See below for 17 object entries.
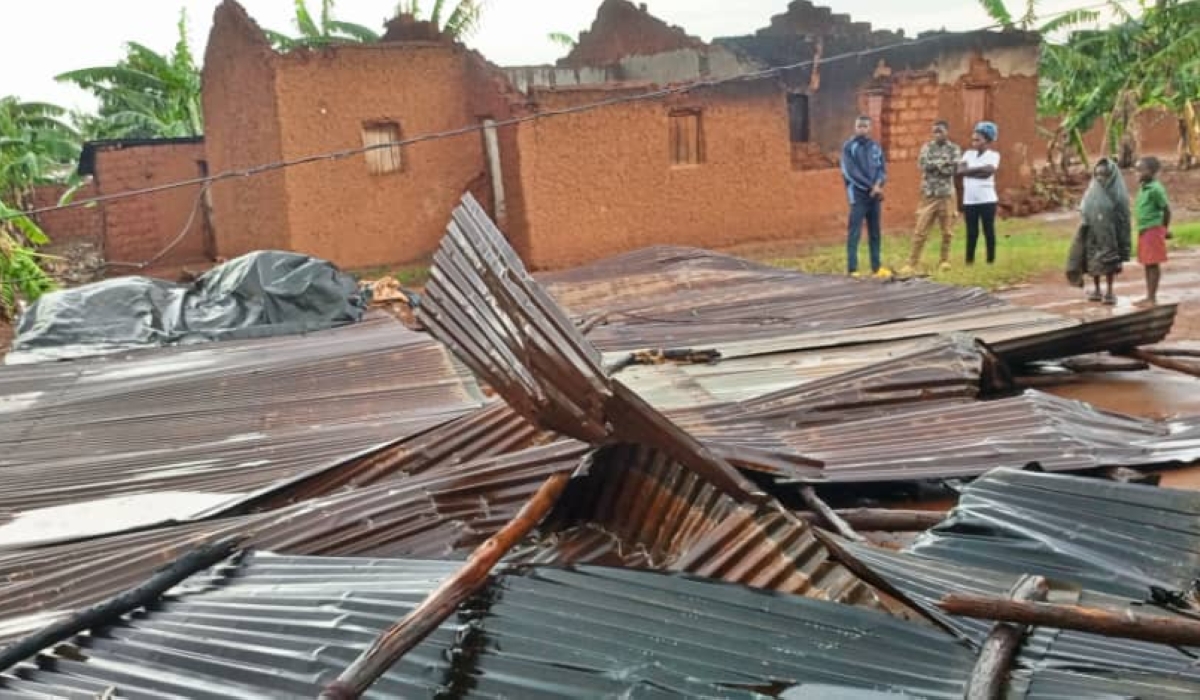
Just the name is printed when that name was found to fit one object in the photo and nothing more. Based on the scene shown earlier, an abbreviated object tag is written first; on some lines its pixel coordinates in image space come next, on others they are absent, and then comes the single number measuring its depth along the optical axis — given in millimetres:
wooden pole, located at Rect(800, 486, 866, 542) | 2760
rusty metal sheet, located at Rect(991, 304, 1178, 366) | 5398
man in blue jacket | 10055
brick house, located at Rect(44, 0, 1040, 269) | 11914
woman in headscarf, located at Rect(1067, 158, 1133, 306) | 8062
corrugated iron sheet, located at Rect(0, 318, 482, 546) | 3666
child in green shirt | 7926
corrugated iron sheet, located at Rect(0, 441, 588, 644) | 2836
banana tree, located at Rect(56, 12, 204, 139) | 16953
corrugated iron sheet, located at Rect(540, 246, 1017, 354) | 6242
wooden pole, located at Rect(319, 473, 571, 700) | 1694
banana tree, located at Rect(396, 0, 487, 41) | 13891
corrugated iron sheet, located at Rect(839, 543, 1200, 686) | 1935
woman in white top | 10648
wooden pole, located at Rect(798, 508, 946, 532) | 2945
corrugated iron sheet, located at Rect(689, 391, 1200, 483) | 3455
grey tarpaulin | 7504
